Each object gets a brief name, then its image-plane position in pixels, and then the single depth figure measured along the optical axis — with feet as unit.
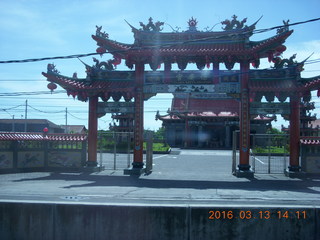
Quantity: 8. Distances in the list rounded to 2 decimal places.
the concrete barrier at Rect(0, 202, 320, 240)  19.76
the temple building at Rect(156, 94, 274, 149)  142.00
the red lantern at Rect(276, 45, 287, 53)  49.83
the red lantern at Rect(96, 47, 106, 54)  54.37
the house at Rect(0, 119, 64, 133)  198.29
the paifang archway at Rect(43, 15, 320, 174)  49.19
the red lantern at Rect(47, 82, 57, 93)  54.03
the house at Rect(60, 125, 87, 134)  256.64
